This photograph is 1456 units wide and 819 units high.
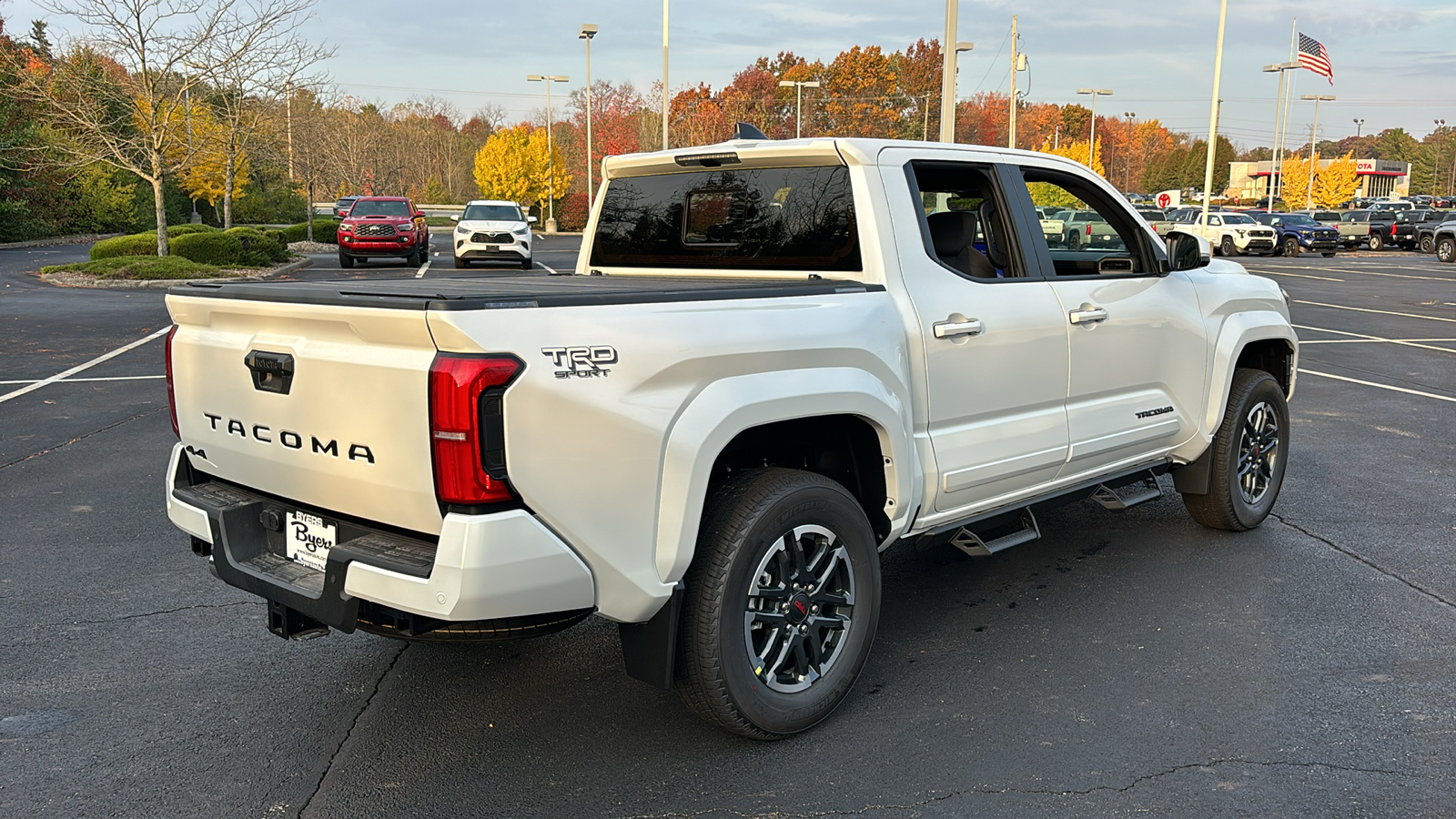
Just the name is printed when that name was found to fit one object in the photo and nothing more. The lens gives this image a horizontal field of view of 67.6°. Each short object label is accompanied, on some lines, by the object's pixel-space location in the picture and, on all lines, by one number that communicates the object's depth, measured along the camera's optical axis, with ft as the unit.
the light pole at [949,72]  52.90
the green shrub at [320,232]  128.47
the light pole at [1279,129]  168.04
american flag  124.06
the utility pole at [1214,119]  122.42
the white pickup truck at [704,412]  9.43
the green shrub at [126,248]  80.23
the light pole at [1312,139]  219.04
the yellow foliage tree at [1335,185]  217.97
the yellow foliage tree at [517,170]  201.87
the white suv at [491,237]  90.99
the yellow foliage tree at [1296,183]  239.71
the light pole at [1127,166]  371.31
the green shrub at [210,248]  80.23
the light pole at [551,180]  190.42
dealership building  353.31
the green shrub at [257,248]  81.87
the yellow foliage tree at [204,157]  83.61
